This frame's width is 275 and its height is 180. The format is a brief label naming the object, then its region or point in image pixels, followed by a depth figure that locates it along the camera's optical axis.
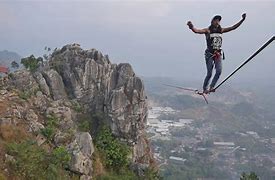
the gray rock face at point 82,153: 20.39
